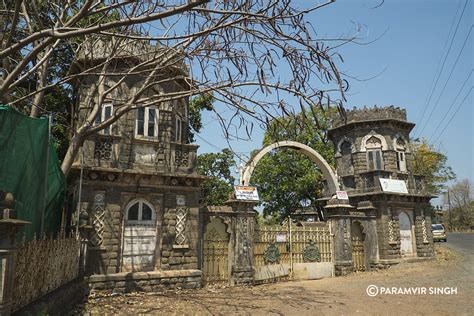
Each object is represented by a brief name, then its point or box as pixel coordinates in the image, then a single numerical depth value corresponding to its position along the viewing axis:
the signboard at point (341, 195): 16.06
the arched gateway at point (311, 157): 13.91
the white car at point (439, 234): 32.59
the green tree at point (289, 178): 28.20
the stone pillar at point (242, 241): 12.66
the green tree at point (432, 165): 35.16
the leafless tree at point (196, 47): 4.96
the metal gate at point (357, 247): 17.02
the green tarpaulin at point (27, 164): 6.09
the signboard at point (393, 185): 18.98
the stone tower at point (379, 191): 17.50
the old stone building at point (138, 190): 10.81
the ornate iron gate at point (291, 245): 13.66
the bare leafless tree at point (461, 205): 64.62
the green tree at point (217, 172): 32.41
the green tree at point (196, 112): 18.78
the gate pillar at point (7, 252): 4.47
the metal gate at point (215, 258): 12.50
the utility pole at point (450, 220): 66.14
